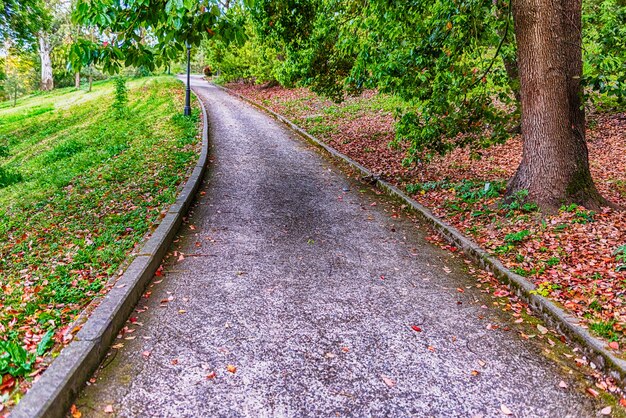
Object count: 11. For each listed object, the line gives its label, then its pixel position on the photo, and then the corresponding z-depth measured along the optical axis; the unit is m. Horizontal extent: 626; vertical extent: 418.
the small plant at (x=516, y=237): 5.96
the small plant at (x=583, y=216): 6.11
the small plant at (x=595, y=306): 4.33
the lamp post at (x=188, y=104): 17.87
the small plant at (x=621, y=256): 4.95
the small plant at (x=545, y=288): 4.68
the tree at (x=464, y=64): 6.38
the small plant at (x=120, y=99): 21.30
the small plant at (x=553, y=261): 5.30
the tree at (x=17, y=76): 37.70
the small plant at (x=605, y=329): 3.88
